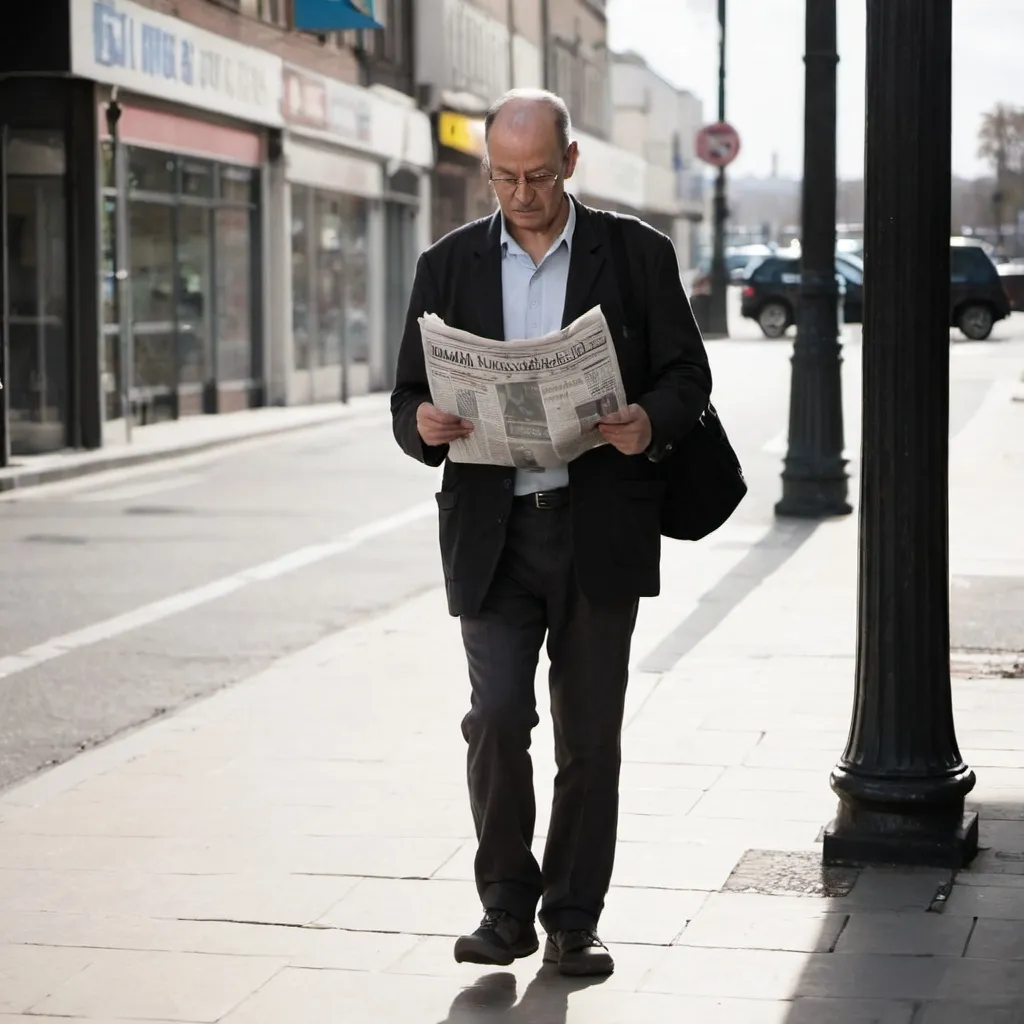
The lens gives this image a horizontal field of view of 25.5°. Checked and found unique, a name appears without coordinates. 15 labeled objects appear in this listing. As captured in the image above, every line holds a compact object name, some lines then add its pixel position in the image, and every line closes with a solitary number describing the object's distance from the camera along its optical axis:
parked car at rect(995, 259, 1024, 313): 54.66
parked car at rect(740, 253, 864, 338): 43.34
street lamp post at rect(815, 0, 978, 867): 5.38
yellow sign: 34.84
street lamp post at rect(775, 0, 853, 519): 13.62
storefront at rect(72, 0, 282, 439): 20.83
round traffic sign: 44.25
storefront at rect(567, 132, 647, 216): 51.25
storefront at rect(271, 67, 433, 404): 27.42
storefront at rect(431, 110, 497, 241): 35.28
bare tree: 103.31
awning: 25.92
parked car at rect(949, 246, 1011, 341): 41.59
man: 4.62
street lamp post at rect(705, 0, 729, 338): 44.31
